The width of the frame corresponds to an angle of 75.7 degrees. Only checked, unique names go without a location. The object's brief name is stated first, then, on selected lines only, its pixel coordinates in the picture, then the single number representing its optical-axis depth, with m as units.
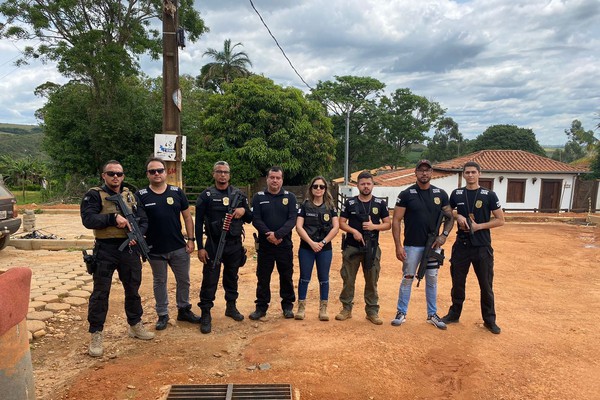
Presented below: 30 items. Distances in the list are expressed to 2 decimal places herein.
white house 20.66
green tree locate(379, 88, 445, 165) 33.53
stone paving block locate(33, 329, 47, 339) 3.92
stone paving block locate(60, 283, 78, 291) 5.43
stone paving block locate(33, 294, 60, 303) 4.85
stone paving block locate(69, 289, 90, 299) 5.21
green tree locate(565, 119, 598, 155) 28.30
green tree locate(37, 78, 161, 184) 19.33
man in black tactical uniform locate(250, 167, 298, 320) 4.37
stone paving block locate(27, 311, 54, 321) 4.30
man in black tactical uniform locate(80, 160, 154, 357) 3.56
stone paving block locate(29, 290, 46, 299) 4.98
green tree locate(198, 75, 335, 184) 18.77
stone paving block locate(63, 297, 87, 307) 4.92
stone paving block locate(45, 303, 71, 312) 4.62
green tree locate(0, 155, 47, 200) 35.63
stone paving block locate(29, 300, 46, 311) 4.60
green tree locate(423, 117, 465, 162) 47.59
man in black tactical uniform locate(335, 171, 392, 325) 4.37
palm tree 29.55
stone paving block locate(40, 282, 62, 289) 5.41
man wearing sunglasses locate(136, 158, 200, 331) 4.00
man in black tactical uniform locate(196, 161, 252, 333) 4.26
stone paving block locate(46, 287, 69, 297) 5.14
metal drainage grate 2.94
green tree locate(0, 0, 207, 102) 17.03
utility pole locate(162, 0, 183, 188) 6.68
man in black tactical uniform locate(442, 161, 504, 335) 4.37
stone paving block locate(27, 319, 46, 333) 3.99
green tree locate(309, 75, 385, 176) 31.70
